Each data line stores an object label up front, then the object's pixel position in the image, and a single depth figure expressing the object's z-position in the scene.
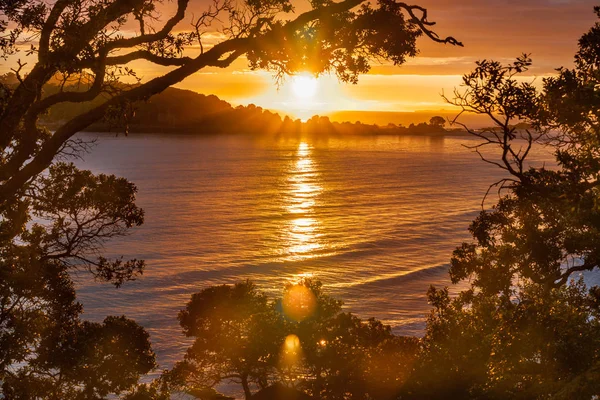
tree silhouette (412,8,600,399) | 10.27
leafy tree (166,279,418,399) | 16.67
